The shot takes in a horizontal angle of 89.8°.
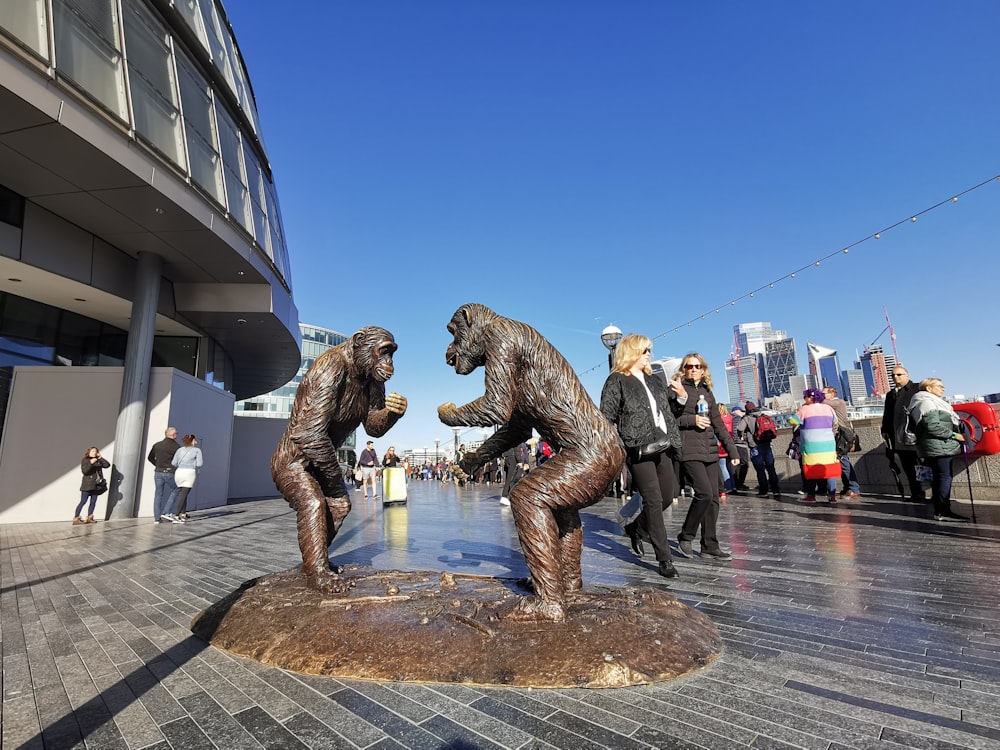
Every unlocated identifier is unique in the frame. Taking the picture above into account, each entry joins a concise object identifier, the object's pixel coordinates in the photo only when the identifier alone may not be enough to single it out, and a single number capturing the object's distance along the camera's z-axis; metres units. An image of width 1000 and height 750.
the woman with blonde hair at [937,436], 5.97
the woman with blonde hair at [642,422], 3.94
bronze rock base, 2.10
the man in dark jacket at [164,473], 9.93
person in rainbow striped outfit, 7.91
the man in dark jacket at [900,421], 7.10
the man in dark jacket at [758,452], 10.48
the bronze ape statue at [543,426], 2.63
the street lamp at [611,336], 12.58
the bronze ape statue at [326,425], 3.46
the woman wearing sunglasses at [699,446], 4.55
